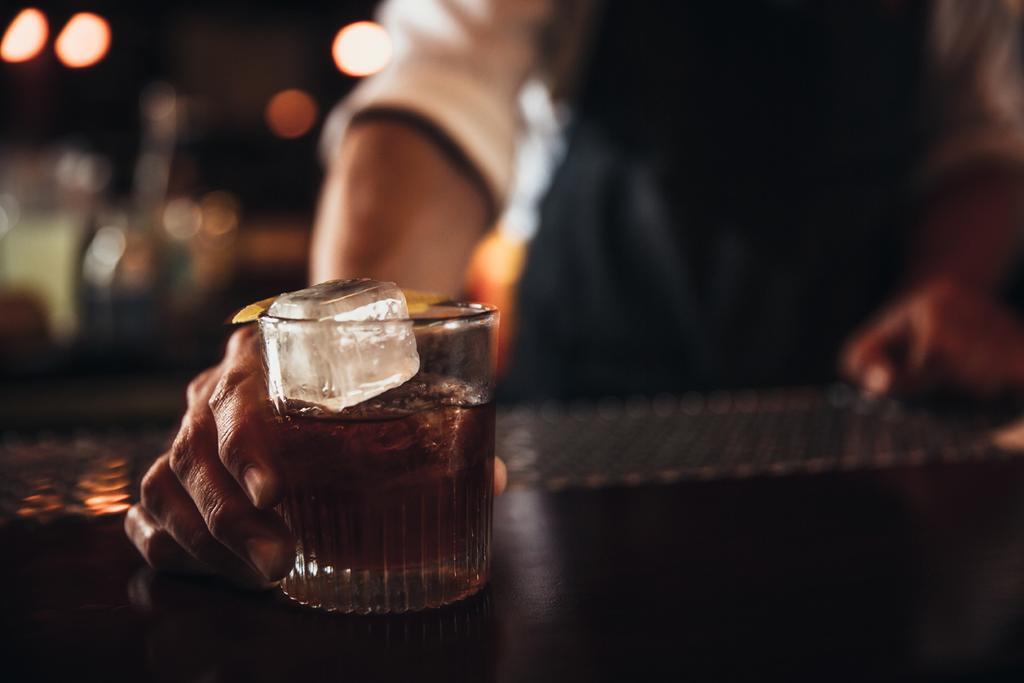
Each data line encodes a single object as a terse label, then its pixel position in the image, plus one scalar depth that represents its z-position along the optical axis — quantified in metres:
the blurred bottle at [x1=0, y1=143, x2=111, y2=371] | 2.57
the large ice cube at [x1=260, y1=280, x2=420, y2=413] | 0.58
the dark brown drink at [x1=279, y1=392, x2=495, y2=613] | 0.61
